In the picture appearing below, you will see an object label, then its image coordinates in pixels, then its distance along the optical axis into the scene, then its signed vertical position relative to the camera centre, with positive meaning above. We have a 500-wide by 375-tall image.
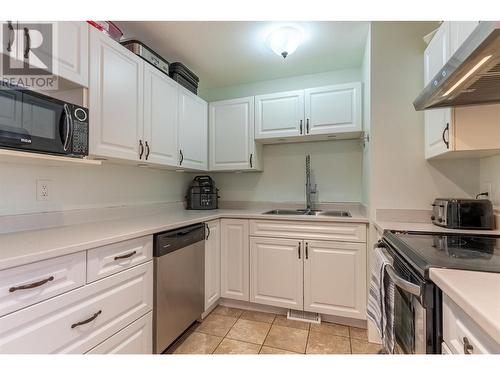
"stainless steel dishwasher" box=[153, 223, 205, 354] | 1.42 -0.64
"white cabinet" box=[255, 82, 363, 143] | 2.13 +0.72
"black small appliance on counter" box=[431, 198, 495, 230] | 1.39 -0.14
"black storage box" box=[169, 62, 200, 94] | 2.11 +1.05
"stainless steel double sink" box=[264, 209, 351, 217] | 2.38 -0.25
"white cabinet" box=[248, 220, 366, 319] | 1.85 -0.70
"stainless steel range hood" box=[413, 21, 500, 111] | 0.73 +0.44
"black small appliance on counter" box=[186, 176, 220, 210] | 2.57 -0.09
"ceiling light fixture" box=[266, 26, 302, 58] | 1.76 +1.14
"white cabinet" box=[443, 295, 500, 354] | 0.54 -0.37
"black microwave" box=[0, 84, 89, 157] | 0.93 +0.28
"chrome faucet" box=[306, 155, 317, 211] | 2.46 -0.01
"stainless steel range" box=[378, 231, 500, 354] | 0.78 -0.32
